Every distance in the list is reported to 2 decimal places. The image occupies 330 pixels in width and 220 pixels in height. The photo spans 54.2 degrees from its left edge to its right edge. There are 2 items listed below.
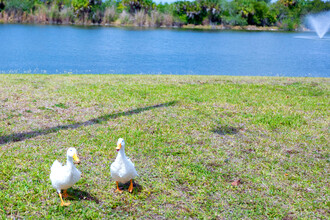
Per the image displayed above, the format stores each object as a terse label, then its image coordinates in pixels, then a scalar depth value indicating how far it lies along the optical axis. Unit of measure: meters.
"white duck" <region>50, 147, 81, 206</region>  3.33
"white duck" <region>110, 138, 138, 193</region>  3.54
